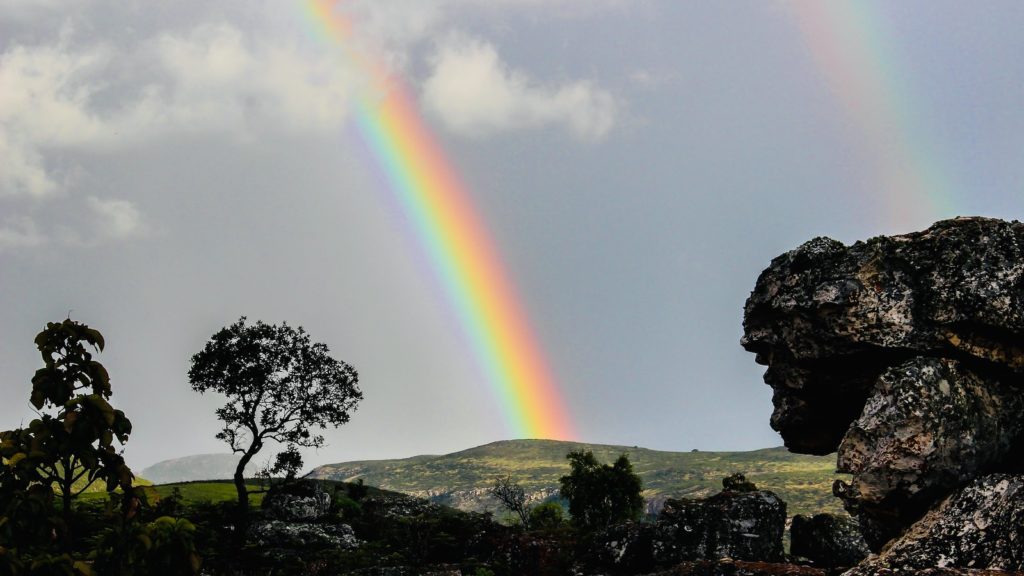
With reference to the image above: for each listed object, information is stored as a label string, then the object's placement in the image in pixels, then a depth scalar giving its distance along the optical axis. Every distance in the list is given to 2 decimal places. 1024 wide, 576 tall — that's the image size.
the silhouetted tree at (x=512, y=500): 69.88
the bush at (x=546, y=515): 72.00
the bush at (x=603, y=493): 81.31
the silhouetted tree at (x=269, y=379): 60.91
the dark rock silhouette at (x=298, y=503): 59.66
